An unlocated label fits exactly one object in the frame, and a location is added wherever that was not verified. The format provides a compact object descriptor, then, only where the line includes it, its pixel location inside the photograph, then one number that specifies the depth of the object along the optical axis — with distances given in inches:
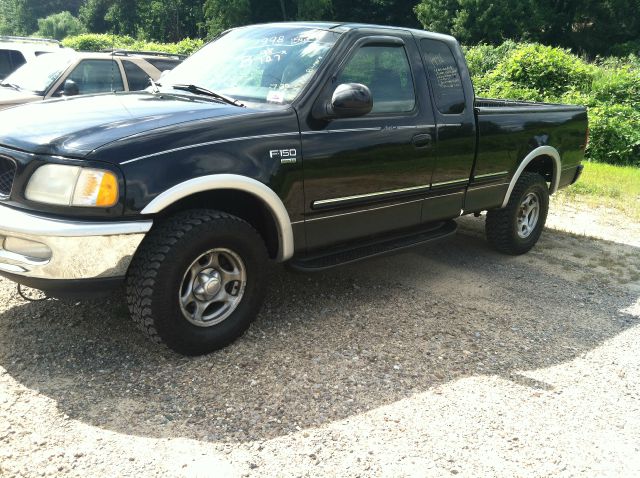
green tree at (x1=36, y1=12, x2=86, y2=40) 3737.7
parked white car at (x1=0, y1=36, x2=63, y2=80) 444.5
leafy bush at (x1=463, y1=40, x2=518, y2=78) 786.8
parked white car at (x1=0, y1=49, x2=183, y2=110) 321.1
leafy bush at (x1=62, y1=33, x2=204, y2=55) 1421.0
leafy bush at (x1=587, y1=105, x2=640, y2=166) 467.1
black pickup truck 117.5
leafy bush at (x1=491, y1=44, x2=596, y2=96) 577.6
